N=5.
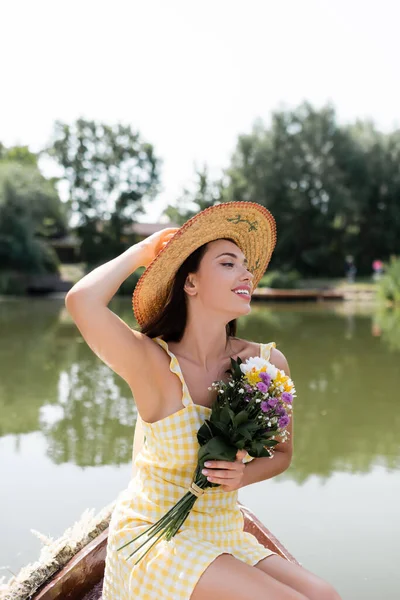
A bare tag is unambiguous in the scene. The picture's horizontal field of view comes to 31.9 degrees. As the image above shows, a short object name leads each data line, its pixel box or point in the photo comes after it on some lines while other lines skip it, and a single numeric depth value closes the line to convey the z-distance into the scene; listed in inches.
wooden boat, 89.3
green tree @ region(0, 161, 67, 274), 1055.0
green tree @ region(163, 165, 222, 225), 1407.5
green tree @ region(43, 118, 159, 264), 1396.4
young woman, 65.9
